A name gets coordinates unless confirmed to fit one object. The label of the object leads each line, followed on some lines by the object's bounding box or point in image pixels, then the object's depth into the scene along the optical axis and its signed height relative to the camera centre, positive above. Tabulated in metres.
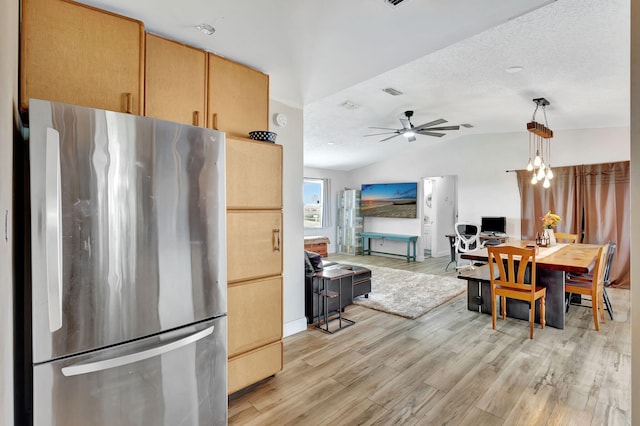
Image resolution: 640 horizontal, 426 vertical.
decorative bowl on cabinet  2.35 +0.57
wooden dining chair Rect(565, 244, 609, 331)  3.45 -0.85
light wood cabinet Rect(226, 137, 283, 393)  2.18 -0.35
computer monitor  6.51 -0.26
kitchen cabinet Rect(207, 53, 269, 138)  2.21 +0.85
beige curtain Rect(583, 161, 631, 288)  5.23 +0.06
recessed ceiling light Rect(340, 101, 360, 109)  4.77 +1.63
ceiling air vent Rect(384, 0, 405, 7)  1.77 +1.17
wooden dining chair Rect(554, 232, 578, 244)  5.16 -0.41
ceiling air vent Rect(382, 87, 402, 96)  4.24 +1.64
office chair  6.63 -0.54
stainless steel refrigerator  1.26 -0.27
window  8.94 +0.25
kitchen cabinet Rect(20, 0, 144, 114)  1.49 +0.79
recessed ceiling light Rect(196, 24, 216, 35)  1.94 +1.13
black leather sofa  3.86 -1.00
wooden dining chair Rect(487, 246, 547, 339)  3.32 -0.77
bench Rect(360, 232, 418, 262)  8.01 -0.72
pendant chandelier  4.07 +1.13
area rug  4.34 -1.28
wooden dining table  3.27 -0.70
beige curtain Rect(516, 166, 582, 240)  5.70 +0.22
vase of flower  4.68 -0.19
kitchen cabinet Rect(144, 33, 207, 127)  1.92 +0.83
